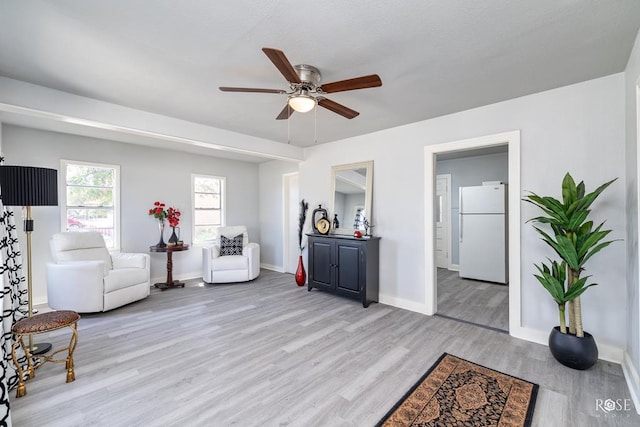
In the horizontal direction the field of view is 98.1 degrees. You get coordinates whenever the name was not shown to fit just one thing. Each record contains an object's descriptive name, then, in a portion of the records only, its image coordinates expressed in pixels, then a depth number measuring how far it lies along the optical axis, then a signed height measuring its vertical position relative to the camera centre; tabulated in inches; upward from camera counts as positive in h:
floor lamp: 87.4 +8.4
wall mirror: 168.2 +11.6
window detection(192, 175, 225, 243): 228.7 +6.4
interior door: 250.5 -5.1
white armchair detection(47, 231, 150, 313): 137.3 -32.6
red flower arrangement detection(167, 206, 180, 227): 202.1 -2.6
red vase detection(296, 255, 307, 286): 195.2 -43.3
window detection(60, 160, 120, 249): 171.3 +9.7
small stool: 79.5 -34.1
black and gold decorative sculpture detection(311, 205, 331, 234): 182.5 -5.3
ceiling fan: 76.1 +37.9
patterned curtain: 55.7 -27.8
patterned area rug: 70.2 -52.0
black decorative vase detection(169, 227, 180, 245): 200.8 -18.1
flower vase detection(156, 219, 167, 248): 195.3 -16.2
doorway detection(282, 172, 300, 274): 237.9 -6.6
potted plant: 89.3 -17.9
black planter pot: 89.5 -44.7
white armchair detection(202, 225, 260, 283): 198.5 -33.9
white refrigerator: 202.1 -15.0
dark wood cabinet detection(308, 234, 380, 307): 154.2 -30.9
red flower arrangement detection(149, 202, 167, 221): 197.5 +1.7
